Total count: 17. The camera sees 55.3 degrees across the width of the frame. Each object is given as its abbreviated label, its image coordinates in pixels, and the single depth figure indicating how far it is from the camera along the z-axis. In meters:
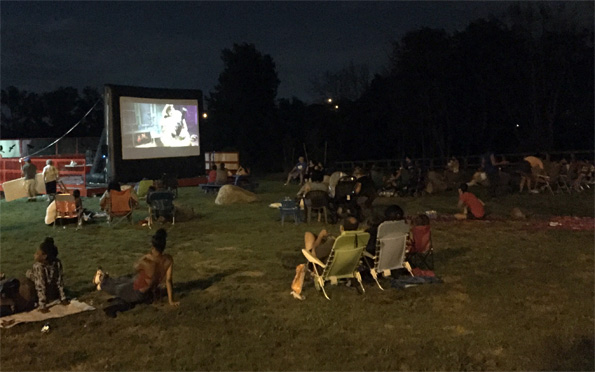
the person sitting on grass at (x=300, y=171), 19.08
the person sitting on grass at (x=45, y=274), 5.50
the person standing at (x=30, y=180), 15.42
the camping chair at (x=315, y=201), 10.75
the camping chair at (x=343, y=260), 5.81
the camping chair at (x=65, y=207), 10.73
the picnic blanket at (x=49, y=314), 5.18
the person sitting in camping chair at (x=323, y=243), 6.07
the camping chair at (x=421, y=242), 6.96
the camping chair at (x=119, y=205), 10.70
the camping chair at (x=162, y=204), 10.98
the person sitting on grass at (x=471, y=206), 10.57
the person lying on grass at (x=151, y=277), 5.66
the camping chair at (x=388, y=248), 6.24
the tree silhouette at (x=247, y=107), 36.72
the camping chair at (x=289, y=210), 10.77
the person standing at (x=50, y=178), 14.08
